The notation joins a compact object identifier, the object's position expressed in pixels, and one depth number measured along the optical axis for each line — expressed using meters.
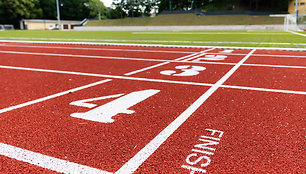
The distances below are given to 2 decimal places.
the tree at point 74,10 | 96.38
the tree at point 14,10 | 75.38
